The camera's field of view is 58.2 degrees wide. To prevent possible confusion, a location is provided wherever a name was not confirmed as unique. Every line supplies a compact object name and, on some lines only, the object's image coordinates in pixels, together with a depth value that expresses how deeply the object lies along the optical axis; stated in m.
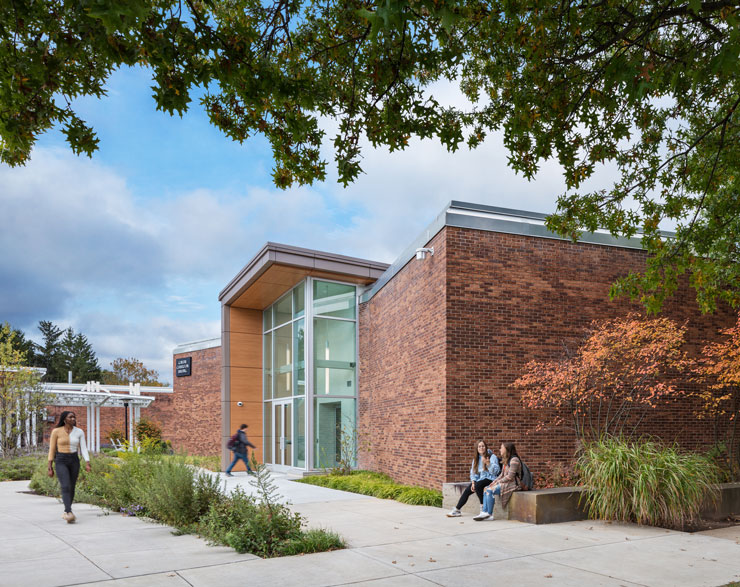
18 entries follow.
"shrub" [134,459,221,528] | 9.16
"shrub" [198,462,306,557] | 7.53
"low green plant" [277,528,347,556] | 7.44
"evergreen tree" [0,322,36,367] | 62.66
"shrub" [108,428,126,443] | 32.36
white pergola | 31.64
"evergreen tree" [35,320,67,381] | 65.44
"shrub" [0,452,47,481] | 19.47
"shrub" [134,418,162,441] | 32.84
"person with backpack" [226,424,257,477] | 18.81
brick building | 12.67
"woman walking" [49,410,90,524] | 10.34
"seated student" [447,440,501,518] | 10.51
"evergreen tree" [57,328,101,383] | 65.06
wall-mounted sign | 29.23
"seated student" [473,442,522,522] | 10.20
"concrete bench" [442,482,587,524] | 9.84
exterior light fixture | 13.67
